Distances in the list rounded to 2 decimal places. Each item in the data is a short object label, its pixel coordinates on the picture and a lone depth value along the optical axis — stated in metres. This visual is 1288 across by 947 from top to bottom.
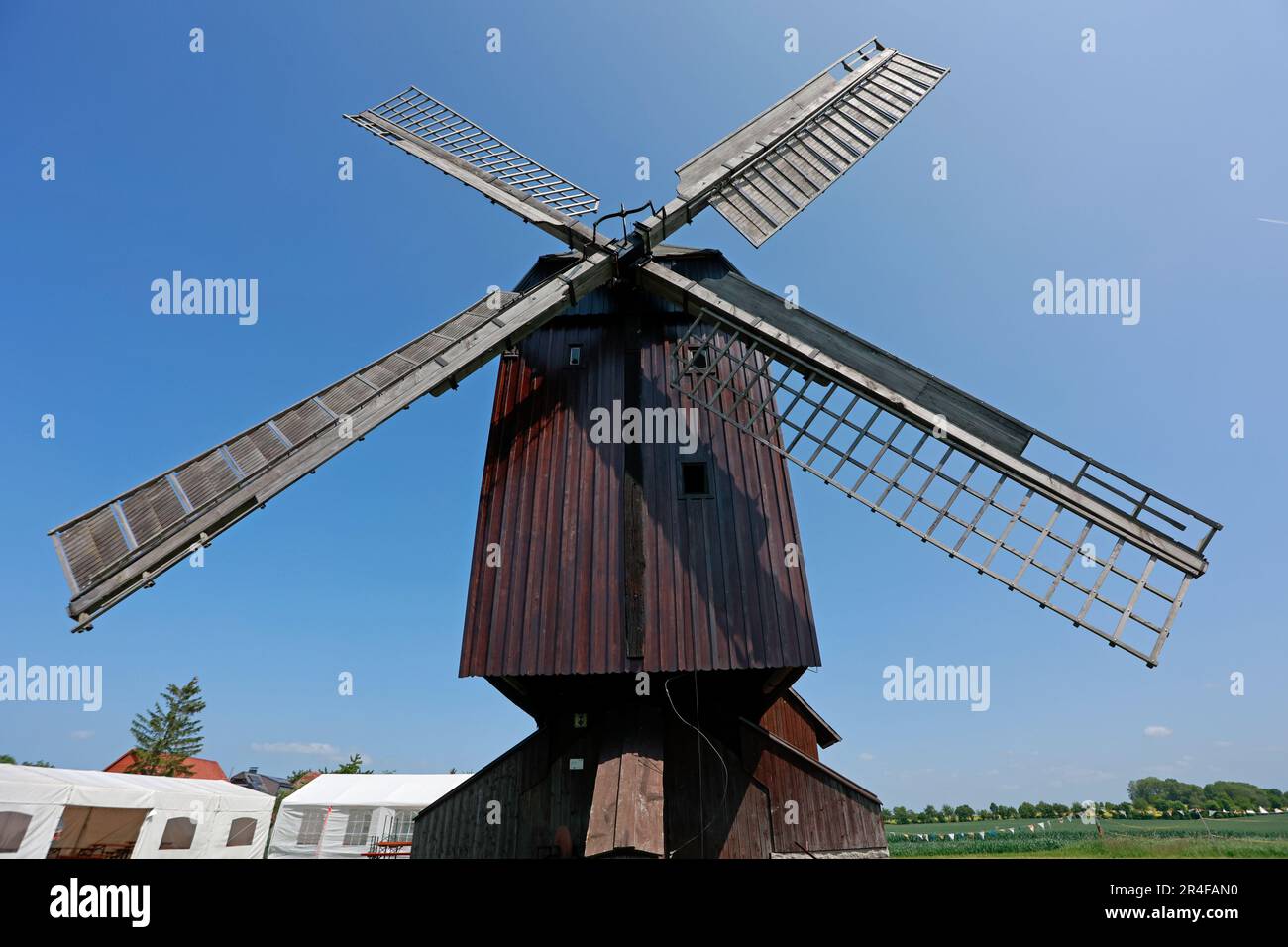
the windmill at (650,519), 7.34
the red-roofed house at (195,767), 51.75
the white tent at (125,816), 12.77
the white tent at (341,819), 21.16
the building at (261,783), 59.22
